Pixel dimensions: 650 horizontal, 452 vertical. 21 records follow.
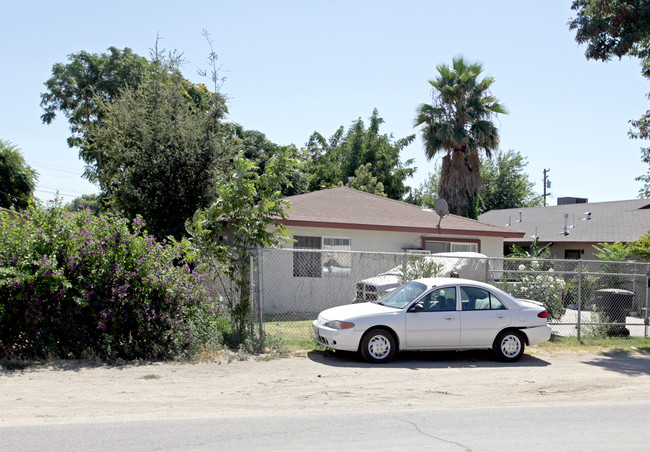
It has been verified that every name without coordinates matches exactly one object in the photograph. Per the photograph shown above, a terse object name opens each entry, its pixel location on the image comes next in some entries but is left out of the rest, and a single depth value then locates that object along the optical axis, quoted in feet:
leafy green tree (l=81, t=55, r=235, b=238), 48.60
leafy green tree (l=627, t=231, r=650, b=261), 63.36
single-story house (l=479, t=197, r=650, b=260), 78.07
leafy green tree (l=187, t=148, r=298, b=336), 34.58
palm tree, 85.76
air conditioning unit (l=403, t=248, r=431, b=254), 54.95
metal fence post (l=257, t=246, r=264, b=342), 34.12
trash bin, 44.14
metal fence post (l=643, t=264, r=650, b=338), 44.14
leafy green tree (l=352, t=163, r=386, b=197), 112.57
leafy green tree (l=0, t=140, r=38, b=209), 112.16
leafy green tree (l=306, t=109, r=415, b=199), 127.75
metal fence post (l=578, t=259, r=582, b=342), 40.38
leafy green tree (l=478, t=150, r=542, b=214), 172.04
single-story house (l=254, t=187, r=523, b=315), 49.67
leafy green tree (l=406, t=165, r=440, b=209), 160.49
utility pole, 184.14
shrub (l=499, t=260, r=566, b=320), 41.83
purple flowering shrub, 28.76
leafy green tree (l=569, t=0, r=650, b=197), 40.73
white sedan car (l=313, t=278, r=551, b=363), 31.17
